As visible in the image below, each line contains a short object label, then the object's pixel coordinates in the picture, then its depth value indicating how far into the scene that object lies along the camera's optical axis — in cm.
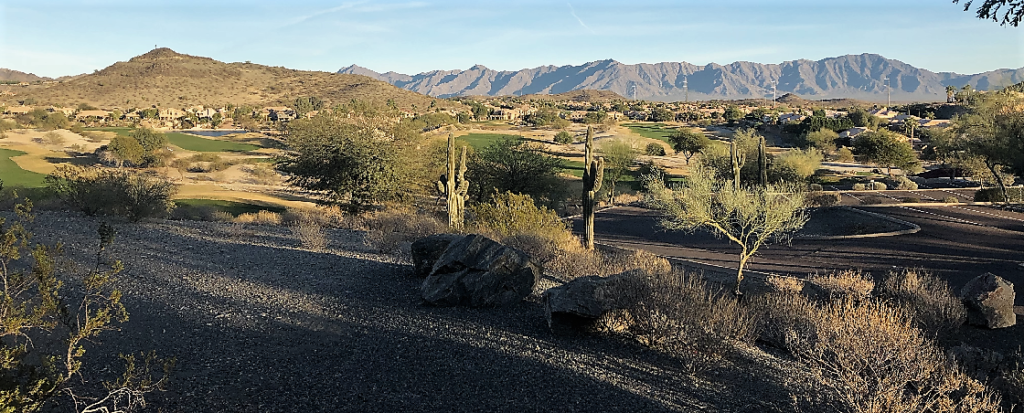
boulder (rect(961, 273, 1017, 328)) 1188
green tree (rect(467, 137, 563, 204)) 2988
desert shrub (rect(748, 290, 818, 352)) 927
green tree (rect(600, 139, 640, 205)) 4831
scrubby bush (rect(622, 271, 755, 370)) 831
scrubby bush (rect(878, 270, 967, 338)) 1161
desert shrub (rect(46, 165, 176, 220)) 1997
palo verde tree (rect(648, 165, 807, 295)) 1477
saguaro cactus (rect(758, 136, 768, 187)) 3053
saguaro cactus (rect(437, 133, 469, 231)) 2086
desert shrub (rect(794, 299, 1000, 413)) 624
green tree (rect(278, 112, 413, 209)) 2712
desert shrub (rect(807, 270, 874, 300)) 1336
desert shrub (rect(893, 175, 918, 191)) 4179
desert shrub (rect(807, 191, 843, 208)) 3359
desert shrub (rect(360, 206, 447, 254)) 1650
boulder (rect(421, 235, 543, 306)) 1033
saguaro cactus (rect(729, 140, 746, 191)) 2962
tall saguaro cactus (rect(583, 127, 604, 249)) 1934
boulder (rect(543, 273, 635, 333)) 888
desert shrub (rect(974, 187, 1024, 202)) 3155
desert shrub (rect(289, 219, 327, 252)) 1625
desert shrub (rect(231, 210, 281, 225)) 2390
